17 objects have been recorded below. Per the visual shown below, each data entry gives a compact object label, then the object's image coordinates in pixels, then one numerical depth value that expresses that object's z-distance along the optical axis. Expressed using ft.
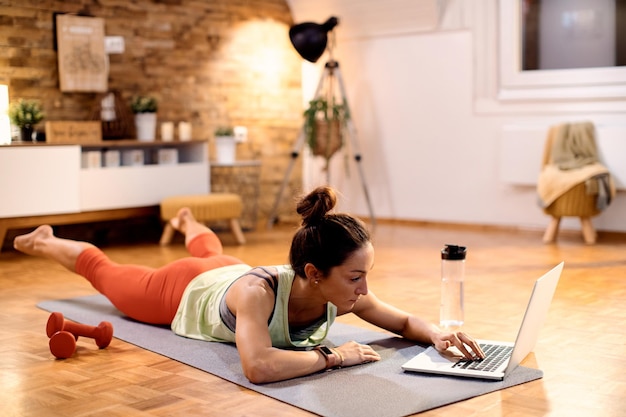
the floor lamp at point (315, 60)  21.53
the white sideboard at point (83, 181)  17.33
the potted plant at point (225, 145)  21.07
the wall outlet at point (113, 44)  19.95
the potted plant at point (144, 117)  19.95
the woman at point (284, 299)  8.22
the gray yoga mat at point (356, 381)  7.68
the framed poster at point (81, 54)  19.17
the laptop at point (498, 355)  8.39
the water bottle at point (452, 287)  10.82
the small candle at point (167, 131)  20.38
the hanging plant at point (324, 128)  21.67
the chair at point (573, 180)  18.07
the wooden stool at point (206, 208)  18.76
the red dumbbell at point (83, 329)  10.02
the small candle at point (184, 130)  20.70
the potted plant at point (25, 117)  17.93
